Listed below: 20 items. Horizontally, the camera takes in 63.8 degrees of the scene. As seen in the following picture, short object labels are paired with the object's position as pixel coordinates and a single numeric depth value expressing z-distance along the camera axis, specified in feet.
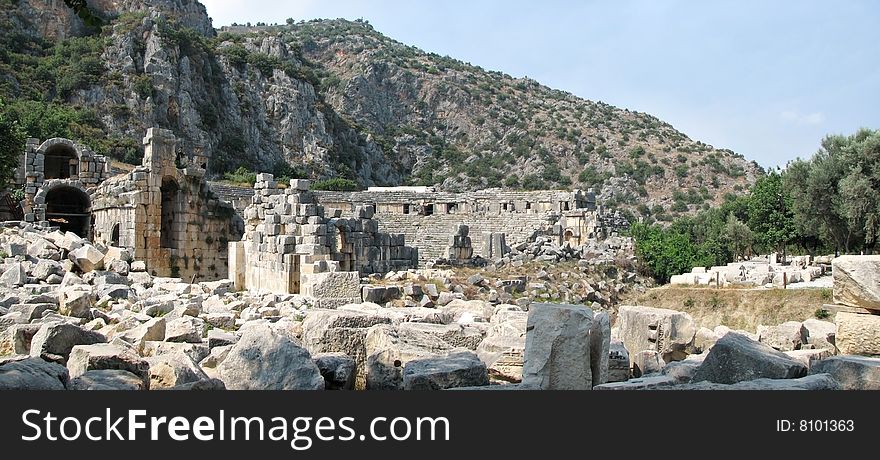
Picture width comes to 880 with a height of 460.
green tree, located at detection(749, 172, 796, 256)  108.06
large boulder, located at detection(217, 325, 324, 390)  19.75
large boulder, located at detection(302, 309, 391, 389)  25.81
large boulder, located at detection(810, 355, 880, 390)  19.85
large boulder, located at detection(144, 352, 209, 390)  19.85
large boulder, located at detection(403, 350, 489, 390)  19.79
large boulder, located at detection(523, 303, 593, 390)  20.67
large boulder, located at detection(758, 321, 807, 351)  32.19
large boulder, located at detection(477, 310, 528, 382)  24.98
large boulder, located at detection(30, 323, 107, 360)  23.21
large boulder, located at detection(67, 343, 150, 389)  20.34
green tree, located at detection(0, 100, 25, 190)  93.91
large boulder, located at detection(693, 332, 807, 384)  21.31
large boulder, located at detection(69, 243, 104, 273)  52.65
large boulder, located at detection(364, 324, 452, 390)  22.56
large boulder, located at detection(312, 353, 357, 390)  21.94
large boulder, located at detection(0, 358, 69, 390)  16.94
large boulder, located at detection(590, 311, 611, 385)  21.86
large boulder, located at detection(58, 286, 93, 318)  34.60
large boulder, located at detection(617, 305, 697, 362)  33.40
